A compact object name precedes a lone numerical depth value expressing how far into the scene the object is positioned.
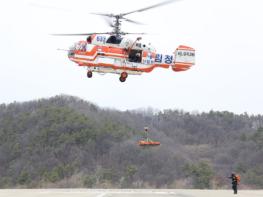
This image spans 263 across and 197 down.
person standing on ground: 47.41
